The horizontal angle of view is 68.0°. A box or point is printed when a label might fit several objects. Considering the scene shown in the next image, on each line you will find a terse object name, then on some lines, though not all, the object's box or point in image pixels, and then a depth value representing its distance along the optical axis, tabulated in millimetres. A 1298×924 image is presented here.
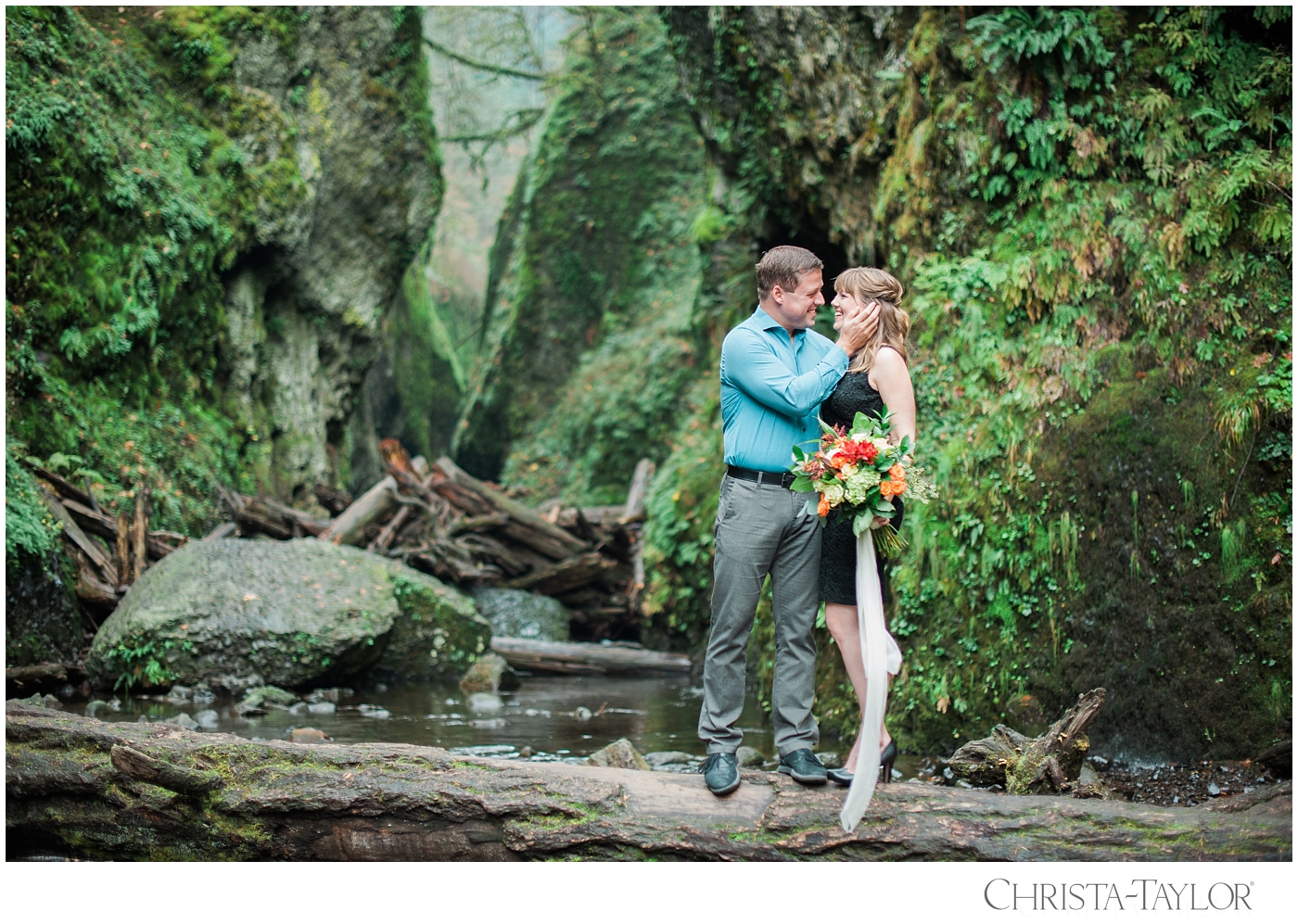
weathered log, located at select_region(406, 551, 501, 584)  12922
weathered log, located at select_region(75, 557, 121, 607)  9492
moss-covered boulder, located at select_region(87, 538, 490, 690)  8820
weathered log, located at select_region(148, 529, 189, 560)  10703
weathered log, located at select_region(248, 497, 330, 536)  12656
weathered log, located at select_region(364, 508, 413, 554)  12914
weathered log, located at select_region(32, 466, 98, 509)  10094
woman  4395
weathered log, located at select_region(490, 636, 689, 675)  11039
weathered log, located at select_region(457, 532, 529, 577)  13656
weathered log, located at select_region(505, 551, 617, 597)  13212
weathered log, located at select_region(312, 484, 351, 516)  15117
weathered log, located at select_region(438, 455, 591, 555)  14016
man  4305
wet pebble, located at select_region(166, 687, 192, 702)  8602
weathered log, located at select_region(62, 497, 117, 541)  10094
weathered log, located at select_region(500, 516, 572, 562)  13852
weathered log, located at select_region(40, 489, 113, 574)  9609
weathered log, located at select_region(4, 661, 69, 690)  7785
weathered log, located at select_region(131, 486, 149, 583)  10164
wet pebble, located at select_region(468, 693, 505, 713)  8852
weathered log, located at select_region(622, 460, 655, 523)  14492
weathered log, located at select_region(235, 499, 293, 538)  12281
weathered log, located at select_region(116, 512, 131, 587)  10023
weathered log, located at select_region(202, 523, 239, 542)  11828
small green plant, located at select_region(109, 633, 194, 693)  8617
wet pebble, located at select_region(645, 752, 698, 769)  6805
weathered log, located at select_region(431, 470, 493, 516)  14336
